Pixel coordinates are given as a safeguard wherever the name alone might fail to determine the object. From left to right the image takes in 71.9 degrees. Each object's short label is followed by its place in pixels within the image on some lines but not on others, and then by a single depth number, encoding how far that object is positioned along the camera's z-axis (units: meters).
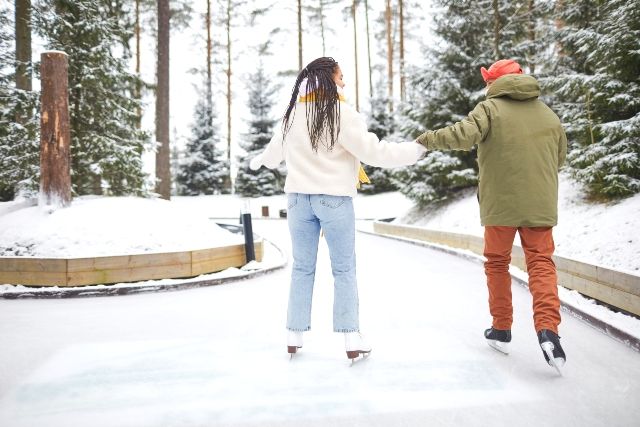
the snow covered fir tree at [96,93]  9.42
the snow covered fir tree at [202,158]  29.91
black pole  6.66
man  2.72
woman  2.77
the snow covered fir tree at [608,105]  6.96
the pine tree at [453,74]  12.34
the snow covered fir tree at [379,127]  25.05
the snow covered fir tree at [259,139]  28.55
